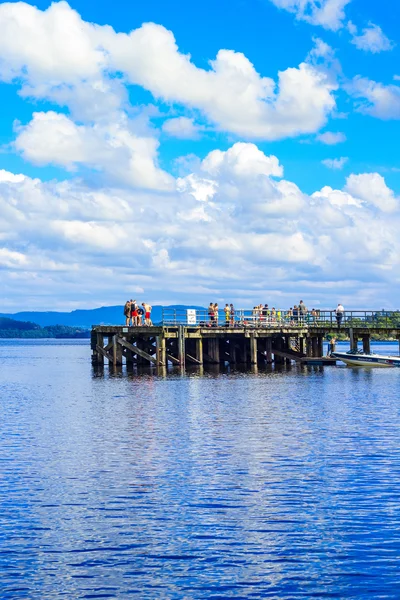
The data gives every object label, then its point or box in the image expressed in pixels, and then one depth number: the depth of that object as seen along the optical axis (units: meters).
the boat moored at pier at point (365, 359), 69.38
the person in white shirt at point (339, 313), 70.64
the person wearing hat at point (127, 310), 65.12
